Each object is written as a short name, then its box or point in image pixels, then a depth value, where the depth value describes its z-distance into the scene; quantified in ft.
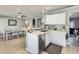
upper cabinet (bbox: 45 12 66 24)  6.22
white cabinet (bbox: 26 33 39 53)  5.29
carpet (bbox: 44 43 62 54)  5.35
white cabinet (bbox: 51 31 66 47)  6.76
